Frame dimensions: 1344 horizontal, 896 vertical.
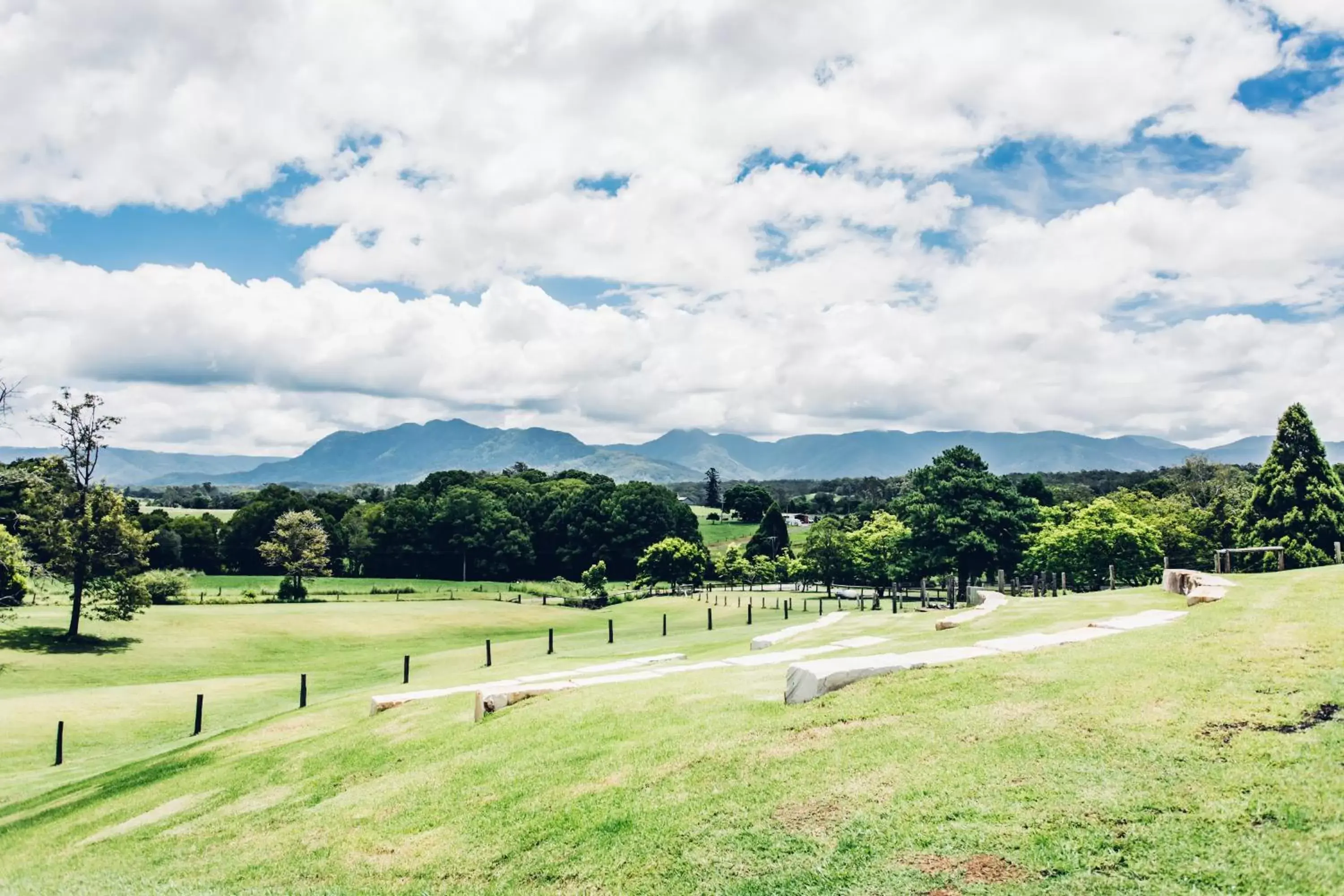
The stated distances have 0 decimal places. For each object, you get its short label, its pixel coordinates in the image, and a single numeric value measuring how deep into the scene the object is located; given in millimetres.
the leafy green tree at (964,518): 63875
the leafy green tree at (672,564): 100625
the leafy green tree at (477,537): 118000
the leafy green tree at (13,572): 48219
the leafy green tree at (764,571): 110938
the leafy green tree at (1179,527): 75875
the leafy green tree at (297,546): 107312
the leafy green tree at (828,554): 93312
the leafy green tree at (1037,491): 119312
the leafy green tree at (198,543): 119312
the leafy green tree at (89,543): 52250
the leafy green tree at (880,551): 73781
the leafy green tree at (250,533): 121000
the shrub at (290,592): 83562
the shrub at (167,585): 61906
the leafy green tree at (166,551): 112875
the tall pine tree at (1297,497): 57844
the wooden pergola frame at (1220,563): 31941
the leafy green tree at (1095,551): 60031
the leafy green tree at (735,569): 108812
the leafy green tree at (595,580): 94750
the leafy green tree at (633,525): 119375
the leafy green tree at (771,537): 130750
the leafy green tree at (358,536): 121500
